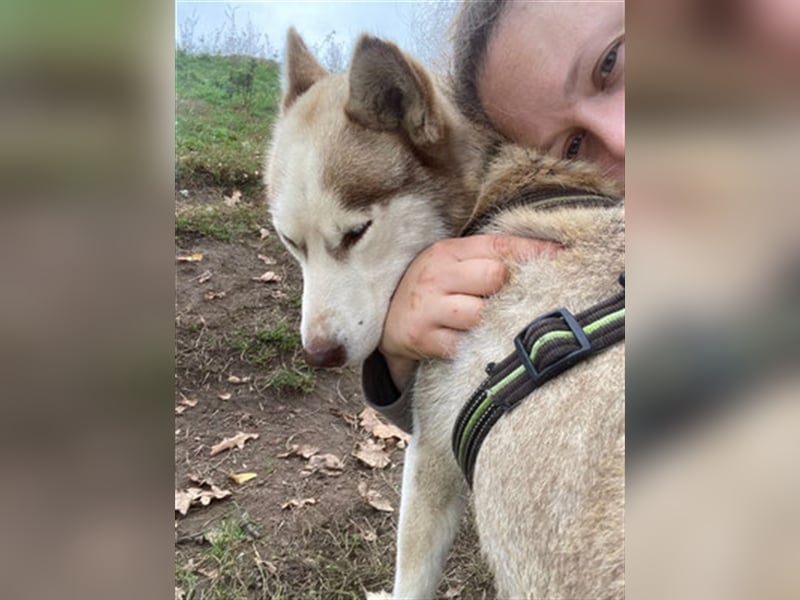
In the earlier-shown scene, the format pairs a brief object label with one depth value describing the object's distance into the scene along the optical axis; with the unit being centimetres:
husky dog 86
